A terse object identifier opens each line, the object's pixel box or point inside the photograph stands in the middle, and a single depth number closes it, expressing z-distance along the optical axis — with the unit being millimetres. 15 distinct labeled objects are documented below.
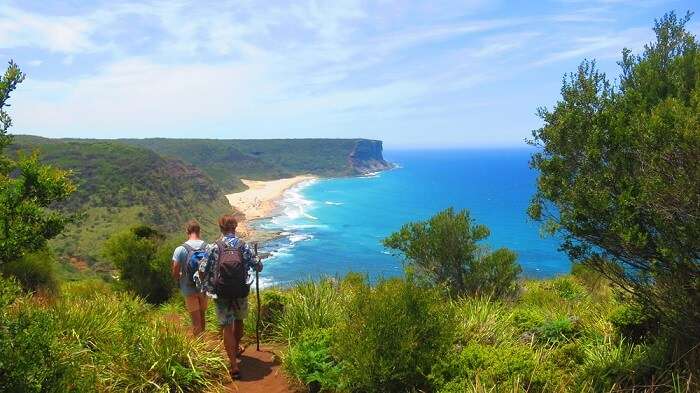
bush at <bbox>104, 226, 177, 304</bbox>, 16516
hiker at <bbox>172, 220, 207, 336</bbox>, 7449
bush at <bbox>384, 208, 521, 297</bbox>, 15094
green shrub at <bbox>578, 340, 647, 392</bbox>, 5691
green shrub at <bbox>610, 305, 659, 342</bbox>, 6583
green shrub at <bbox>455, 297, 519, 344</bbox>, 6785
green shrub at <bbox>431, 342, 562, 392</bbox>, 5293
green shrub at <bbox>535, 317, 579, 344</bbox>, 7197
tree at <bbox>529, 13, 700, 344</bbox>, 4594
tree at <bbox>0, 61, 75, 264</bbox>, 7711
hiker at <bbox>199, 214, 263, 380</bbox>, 6703
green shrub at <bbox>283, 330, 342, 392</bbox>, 6113
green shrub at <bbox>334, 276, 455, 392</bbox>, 5574
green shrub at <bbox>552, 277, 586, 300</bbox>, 13452
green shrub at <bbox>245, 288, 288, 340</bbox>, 8492
